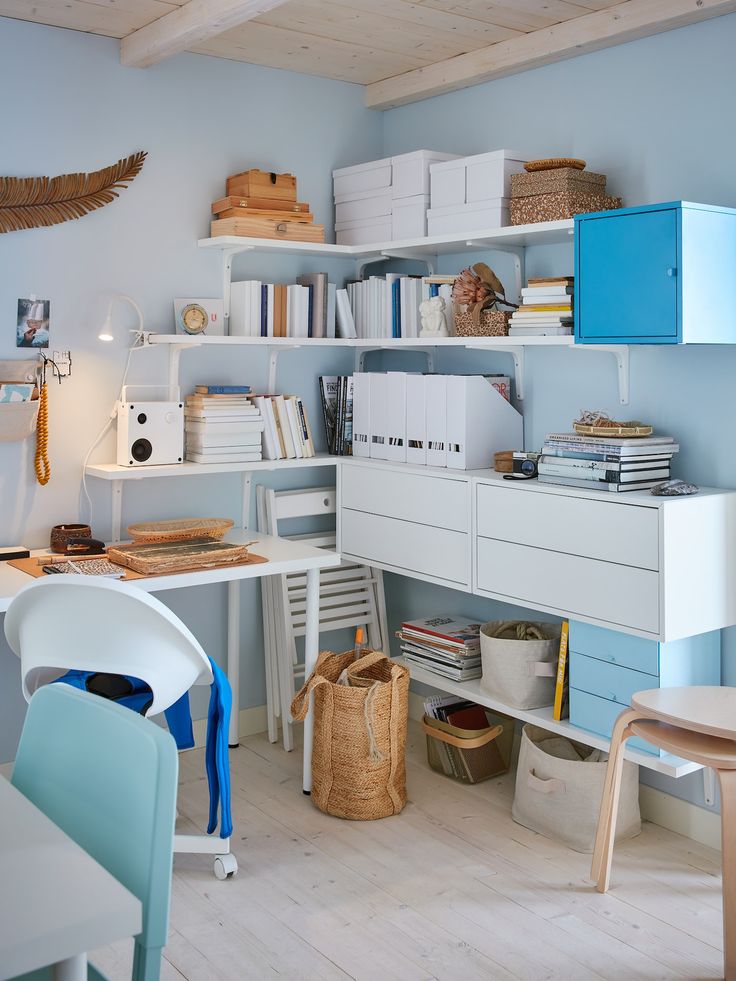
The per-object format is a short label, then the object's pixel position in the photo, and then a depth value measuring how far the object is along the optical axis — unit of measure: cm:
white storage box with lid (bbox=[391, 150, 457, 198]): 351
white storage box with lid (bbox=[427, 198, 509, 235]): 327
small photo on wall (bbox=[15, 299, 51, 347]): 323
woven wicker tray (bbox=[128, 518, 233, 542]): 326
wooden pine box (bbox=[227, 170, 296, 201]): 352
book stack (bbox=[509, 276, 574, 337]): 306
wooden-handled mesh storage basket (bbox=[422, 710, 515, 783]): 339
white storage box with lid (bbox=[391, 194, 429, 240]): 356
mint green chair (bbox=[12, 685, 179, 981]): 132
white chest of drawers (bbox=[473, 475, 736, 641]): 268
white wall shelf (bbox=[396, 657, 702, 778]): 272
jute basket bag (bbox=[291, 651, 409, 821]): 314
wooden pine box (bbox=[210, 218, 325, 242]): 350
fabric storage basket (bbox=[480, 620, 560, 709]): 314
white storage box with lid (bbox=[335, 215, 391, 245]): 372
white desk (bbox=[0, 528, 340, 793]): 294
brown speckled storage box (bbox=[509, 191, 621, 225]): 302
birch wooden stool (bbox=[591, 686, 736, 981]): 227
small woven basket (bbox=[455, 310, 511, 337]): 328
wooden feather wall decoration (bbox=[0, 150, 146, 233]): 317
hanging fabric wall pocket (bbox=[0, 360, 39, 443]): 314
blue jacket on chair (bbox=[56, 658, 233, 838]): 261
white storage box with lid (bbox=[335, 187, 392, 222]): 371
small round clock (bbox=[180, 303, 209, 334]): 348
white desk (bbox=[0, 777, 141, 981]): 105
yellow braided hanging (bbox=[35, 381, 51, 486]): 327
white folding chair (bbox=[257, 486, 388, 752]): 379
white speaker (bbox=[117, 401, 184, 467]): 333
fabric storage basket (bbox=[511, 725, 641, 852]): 296
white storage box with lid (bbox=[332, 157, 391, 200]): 368
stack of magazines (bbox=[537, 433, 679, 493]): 282
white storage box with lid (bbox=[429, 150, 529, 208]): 325
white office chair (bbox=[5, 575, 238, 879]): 230
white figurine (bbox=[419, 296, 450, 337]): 349
